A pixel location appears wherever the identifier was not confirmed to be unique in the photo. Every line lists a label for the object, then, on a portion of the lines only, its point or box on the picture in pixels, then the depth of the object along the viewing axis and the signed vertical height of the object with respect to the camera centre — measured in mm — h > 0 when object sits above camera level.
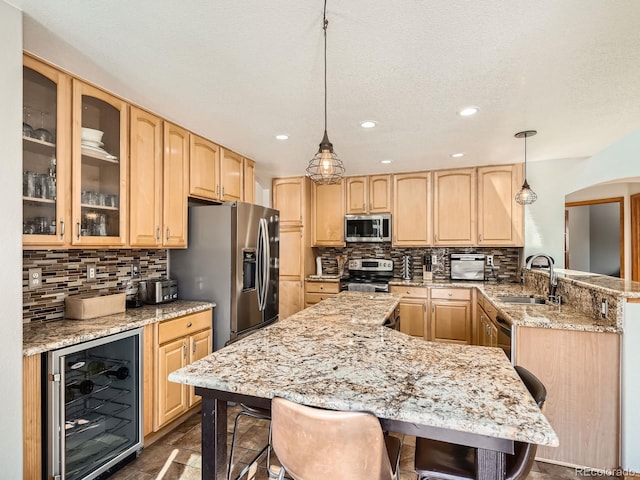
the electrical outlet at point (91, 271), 2418 -231
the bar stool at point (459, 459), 1116 -791
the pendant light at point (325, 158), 1671 +401
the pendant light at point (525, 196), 3215 +411
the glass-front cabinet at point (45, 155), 1775 +466
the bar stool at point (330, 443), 949 -596
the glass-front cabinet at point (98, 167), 2018 +467
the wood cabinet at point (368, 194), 4656 +636
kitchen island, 958 -504
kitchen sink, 3097 -565
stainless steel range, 4688 -468
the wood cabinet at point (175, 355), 2312 -863
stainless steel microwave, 4605 +154
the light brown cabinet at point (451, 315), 4086 -937
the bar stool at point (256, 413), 1644 -865
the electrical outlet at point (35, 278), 2043 -236
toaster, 2699 -419
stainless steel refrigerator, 2867 -238
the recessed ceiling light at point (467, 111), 2424 +938
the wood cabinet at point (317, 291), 4609 -712
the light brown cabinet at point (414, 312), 4238 -924
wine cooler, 1687 -969
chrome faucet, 2859 -394
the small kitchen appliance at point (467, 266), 4402 -361
